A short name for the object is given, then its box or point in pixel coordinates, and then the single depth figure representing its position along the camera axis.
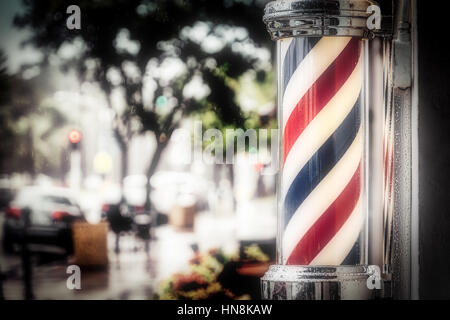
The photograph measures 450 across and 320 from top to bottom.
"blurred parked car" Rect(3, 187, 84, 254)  20.48
